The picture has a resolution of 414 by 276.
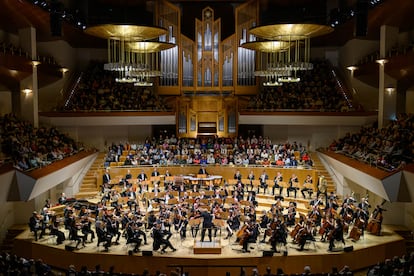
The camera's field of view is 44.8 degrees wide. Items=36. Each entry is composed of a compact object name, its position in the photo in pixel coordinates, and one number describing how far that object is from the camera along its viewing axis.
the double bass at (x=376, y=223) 13.81
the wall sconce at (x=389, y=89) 18.31
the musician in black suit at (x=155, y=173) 18.41
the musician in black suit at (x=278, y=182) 17.31
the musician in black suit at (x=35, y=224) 13.38
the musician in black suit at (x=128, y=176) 17.89
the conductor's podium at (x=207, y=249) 12.39
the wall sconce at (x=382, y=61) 17.57
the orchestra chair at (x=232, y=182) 17.47
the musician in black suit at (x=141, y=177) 17.66
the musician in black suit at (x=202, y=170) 18.78
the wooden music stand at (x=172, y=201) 14.93
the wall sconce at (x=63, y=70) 21.54
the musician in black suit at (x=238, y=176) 17.60
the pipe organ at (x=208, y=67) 22.08
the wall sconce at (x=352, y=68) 20.70
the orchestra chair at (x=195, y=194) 15.86
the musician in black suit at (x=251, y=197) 14.83
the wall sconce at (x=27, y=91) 18.72
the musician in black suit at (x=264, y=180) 17.39
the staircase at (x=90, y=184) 18.28
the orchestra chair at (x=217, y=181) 18.21
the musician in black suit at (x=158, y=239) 12.39
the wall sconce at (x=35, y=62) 18.12
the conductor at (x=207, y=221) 12.82
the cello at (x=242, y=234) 12.25
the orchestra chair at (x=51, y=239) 13.39
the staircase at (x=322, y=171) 18.66
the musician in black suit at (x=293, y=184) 17.06
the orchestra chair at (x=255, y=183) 17.41
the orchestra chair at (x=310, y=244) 12.76
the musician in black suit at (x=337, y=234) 12.23
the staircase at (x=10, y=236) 14.25
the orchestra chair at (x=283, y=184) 17.32
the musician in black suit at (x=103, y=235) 12.55
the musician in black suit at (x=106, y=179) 17.83
